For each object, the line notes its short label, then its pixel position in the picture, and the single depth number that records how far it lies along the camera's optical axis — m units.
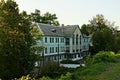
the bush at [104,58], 17.59
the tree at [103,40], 34.09
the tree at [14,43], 11.94
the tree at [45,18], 41.86
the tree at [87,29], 44.58
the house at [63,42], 27.77
